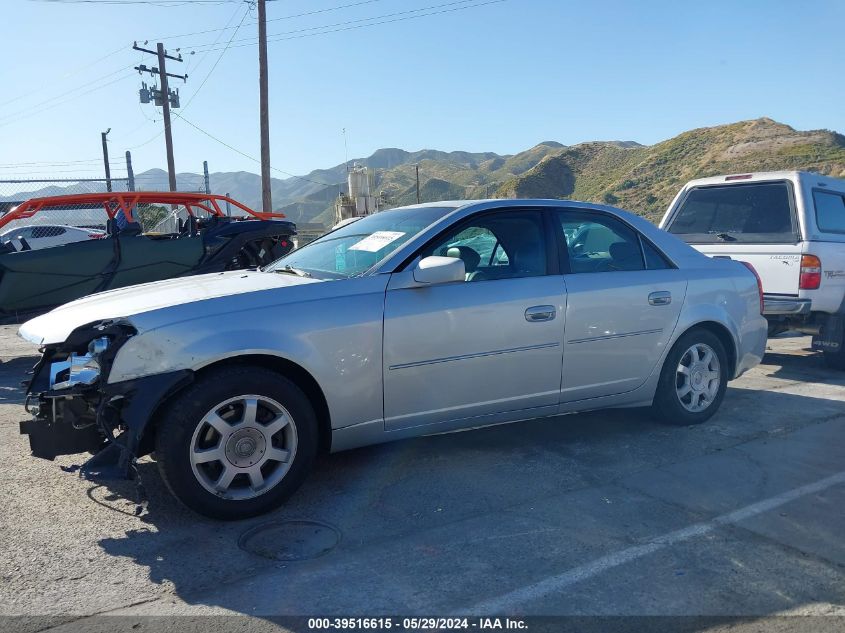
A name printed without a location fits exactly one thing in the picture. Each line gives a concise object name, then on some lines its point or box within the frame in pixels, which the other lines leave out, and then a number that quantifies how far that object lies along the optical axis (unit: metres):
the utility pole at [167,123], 29.76
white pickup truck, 6.88
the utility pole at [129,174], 17.39
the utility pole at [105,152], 42.06
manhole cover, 3.23
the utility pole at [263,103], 19.83
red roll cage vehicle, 7.66
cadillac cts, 3.40
